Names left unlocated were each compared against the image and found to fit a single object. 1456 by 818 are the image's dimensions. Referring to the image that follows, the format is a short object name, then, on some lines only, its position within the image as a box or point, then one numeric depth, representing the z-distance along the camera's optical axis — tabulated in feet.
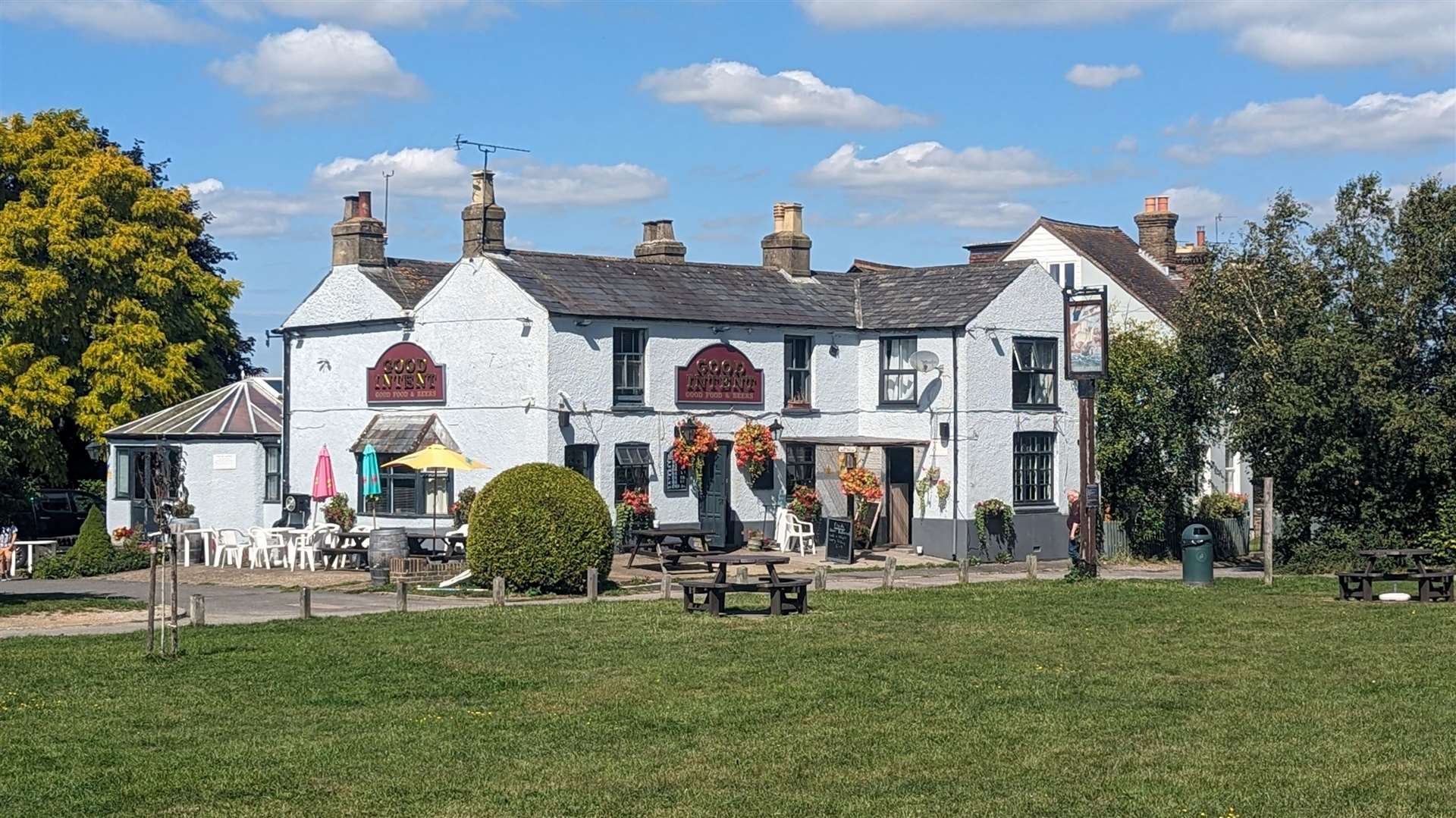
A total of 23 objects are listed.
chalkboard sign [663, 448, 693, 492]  123.85
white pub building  120.78
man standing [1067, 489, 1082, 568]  125.18
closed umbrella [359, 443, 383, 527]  122.83
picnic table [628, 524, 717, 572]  109.70
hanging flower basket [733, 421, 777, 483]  126.31
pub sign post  107.04
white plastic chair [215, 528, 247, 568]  125.39
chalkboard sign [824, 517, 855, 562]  121.70
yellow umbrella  114.83
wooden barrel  114.32
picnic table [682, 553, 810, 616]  81.92
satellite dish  130.11
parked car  144.15
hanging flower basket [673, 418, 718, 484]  123.13
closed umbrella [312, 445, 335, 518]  129.49
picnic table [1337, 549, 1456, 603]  89.30
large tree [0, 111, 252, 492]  148.46
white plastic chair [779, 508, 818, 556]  127.34
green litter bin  101.09
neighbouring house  160.45
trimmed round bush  96.07
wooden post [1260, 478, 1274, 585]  103.30
